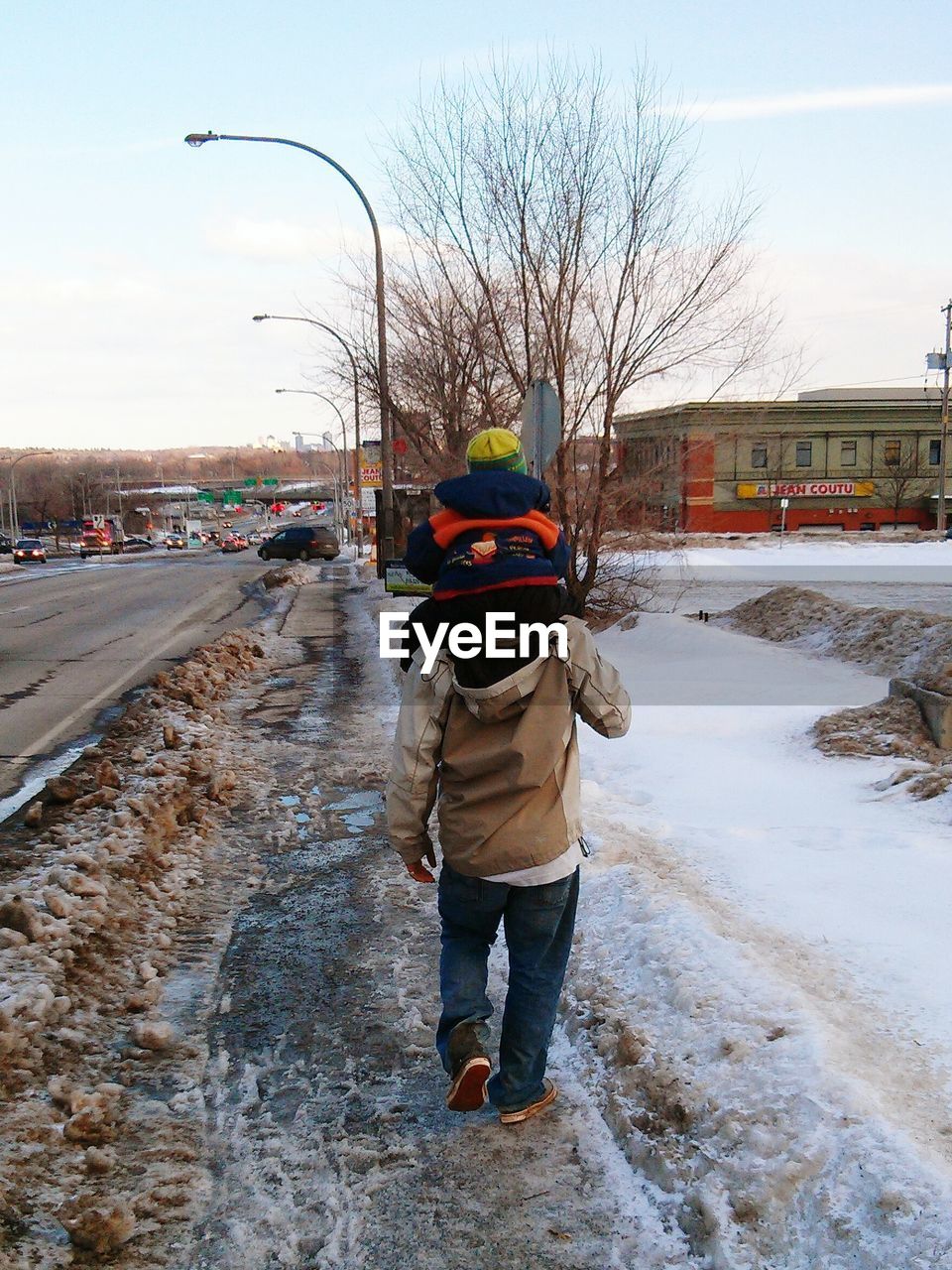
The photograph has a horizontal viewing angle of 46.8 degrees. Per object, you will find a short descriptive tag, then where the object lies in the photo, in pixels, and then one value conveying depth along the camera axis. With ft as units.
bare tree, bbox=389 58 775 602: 44.45
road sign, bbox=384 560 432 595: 59.47
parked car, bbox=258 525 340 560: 166.61
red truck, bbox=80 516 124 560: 229.66
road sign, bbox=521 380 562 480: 28.32
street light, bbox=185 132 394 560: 59.62
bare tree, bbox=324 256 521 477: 57.00
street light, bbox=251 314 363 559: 80.02
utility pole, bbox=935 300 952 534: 169.17
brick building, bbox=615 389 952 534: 206.28
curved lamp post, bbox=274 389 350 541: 167.53
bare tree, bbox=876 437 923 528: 206.63
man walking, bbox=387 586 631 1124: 10.44
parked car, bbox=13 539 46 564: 189.16
